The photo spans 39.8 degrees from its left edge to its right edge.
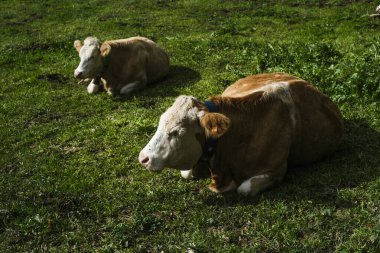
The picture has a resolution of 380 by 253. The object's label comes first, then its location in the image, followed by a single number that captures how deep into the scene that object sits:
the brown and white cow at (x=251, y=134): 6.16
